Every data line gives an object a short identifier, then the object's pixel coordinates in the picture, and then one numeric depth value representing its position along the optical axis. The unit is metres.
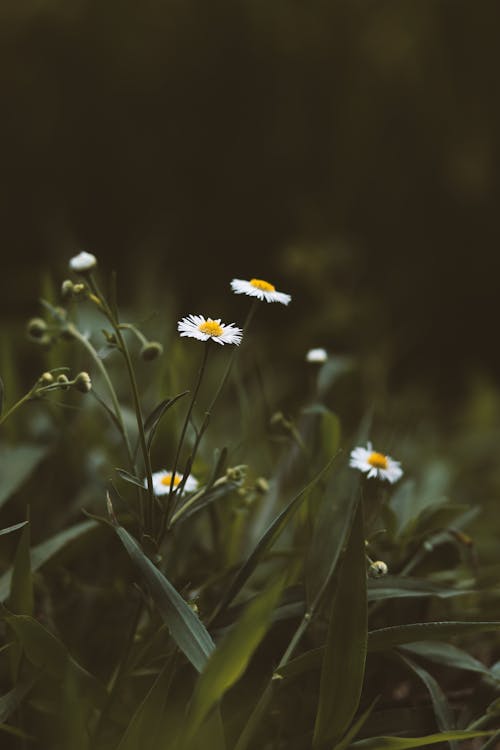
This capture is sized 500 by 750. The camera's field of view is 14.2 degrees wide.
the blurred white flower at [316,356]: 0.59
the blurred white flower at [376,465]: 0.56
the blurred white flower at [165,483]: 0.57
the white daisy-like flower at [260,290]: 0.53
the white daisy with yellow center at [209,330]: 0.52
